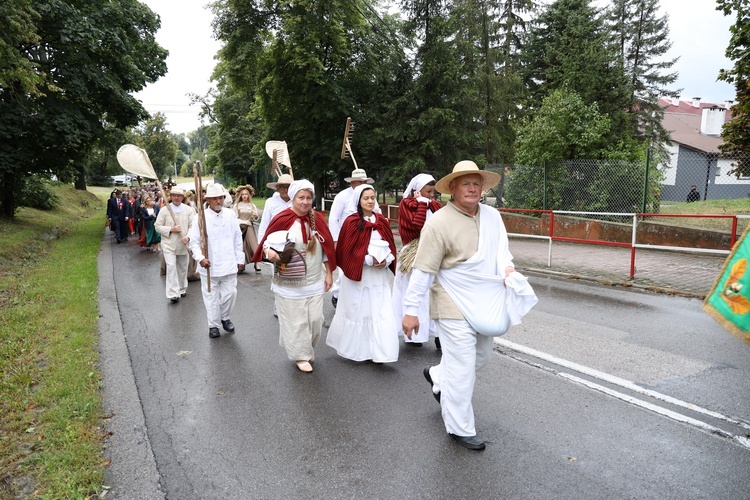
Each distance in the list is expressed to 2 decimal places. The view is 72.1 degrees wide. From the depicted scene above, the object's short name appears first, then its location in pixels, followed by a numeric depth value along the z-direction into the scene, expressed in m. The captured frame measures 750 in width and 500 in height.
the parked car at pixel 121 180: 69.81
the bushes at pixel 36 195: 22.83
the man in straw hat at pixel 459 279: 3.61
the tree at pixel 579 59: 19.41
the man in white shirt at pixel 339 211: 7.37
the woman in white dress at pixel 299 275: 5.20
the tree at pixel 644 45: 26.88
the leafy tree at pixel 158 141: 73.88
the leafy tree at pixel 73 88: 16.53
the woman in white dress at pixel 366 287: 5.29
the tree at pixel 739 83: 11.34
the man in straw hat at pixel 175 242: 8.75
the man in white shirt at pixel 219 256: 6.62
